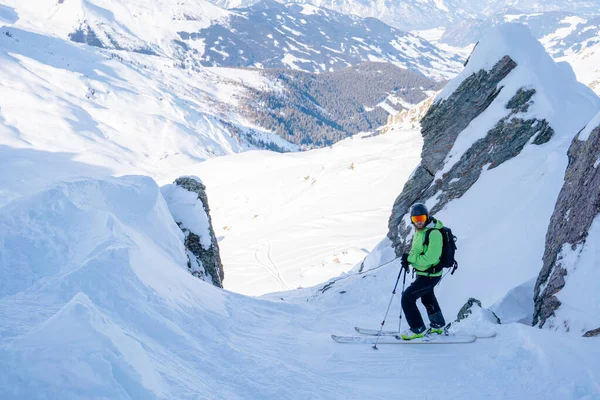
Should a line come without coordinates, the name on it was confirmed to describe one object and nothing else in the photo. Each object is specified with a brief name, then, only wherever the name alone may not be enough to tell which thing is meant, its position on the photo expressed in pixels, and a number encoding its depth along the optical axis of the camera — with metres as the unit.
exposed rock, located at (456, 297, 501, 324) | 9.15
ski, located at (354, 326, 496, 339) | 7.55
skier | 7.47
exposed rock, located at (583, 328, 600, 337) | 6.93
